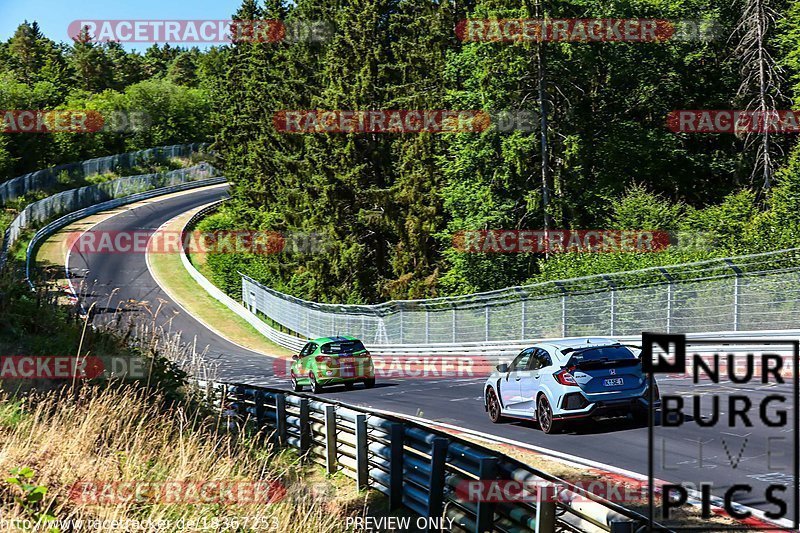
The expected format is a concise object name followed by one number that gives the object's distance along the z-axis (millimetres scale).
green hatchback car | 29469
